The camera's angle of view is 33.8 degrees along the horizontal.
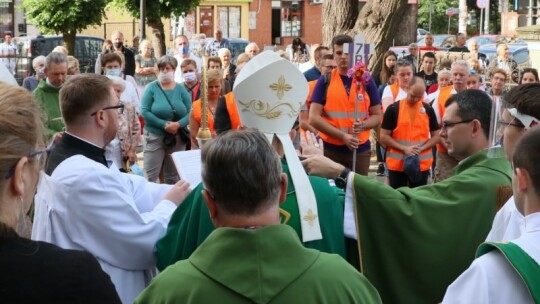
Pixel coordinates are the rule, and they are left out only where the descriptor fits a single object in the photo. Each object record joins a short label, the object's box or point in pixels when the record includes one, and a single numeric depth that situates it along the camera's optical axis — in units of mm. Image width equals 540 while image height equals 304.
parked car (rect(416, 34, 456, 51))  31969
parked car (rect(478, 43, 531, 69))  20672
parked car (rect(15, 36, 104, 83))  21234
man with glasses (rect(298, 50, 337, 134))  8747
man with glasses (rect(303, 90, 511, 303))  4254
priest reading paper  3861
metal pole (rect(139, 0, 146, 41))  21316
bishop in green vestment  3744
